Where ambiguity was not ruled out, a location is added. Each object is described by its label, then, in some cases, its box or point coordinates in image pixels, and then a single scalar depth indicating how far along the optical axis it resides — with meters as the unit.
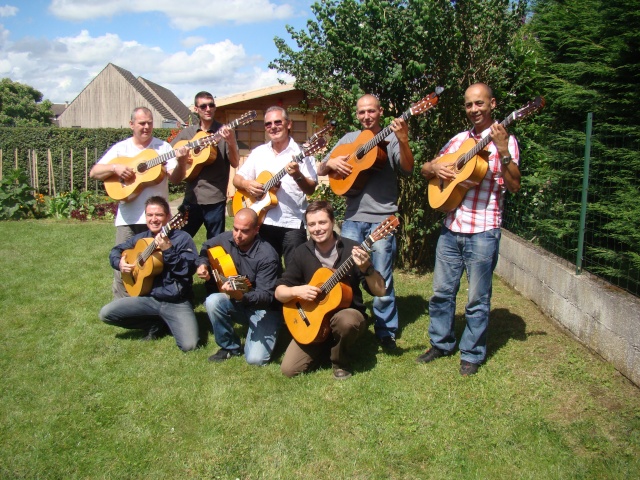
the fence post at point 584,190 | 4.30
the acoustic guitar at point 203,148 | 4.86
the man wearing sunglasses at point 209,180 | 4.95
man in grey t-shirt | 4.17
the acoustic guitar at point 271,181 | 4.45
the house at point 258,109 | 11.82
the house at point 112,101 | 37.72
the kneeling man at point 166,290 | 4.51
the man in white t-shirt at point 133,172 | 4.88
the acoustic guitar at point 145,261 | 4.40
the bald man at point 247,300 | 4.20
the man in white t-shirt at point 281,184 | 4.52
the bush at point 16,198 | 10.72
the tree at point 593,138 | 4.02
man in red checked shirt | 3.54
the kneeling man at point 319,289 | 3.77
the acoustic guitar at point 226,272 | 4.01
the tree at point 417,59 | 5.41
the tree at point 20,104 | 57.97
